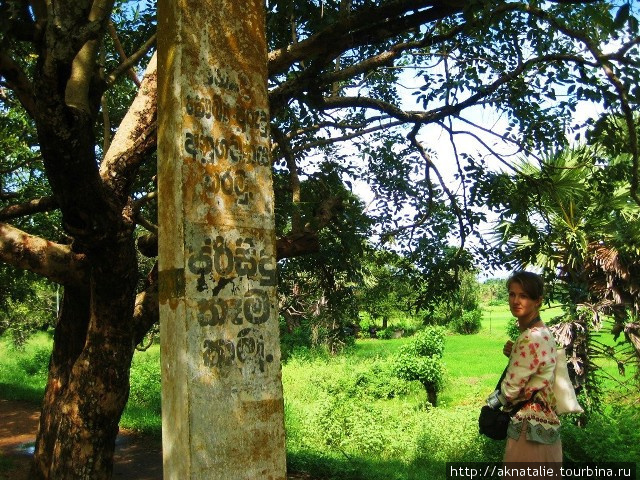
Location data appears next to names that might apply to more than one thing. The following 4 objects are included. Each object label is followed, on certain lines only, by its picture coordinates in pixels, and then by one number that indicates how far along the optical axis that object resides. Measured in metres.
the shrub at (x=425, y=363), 18.19
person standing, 2.90
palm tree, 8.13
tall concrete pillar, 2.55
